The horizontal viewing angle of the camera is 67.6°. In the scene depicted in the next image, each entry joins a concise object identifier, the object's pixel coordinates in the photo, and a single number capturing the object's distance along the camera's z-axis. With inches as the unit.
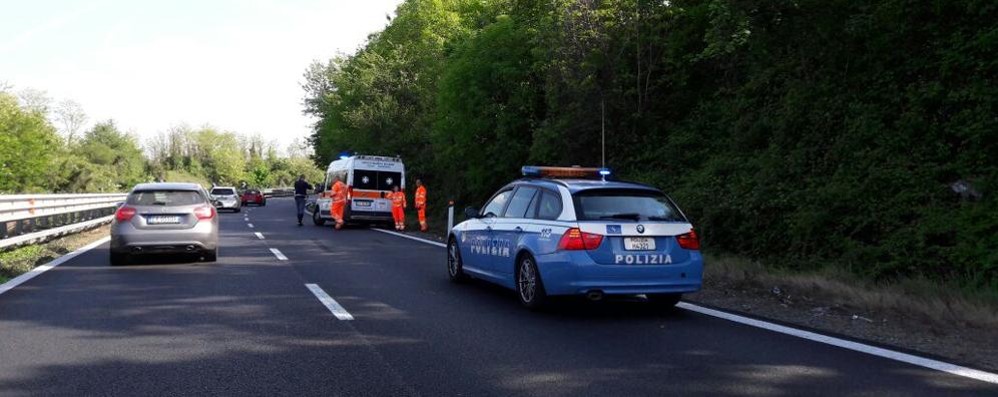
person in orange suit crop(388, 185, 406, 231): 899.4
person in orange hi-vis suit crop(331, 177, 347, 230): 918.4
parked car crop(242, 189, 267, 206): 2235.5
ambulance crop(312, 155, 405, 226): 916.2
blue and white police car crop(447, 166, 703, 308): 288.0
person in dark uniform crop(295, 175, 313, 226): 1010.7
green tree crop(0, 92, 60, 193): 2464.3
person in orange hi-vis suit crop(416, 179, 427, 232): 877.2
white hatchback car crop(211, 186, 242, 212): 1572.3
